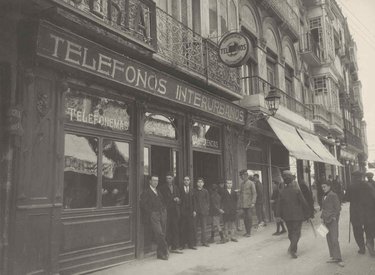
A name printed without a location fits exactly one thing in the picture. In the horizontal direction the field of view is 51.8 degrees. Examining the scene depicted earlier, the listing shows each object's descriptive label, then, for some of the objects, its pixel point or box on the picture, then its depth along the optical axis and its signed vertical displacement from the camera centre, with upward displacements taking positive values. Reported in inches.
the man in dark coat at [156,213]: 315.0 -19.2
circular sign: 424.8 +153.2
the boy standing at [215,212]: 399.2 -24.3
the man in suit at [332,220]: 282.4 -25.0
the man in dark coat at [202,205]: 378.6 -15.9
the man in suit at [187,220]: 364.2 -29.5
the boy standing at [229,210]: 414.9 -23.5
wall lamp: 513.3 +104.6
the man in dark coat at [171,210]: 346.9 -18.9
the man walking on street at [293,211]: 312.7 -19.8
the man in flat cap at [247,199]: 445.4 -13.2
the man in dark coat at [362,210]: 307.9 -19.6
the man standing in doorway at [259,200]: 495.8 -16.1
